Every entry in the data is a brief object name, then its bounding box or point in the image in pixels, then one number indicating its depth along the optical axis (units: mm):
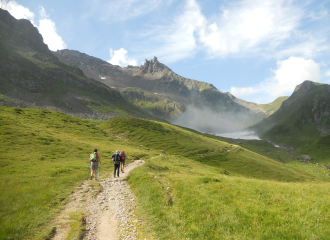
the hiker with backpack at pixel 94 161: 26391
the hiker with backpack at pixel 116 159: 28484
